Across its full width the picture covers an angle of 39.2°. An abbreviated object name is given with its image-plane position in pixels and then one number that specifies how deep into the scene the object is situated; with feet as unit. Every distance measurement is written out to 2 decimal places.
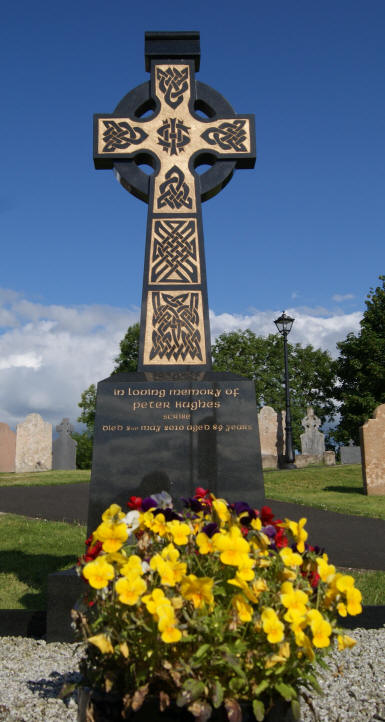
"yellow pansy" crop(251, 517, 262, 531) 7.34
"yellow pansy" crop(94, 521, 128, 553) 6.58
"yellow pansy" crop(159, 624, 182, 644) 5.78
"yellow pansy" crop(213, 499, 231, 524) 7.28
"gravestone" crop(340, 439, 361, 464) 94.38
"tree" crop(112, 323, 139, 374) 127.85
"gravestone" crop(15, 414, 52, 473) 77.87
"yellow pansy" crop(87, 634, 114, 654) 6.06
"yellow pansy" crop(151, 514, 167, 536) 7.43
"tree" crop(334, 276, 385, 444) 110.01
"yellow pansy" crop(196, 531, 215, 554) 6.68
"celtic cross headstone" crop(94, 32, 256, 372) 17.72
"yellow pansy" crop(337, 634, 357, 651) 6.70
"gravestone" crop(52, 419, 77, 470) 84.23
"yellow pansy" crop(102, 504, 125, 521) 7.30
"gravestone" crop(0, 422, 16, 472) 81.49
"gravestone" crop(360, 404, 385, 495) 46.85
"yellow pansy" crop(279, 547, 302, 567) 6.87
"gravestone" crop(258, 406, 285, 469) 90.27
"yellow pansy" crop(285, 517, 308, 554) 7.37
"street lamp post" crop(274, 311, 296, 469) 78.33
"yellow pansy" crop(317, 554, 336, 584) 6.99
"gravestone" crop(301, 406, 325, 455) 97.60
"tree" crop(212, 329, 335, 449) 162.40
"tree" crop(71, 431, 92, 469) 140.32
